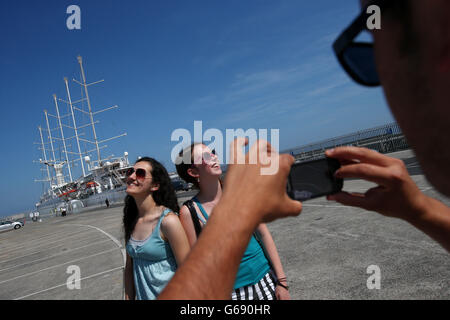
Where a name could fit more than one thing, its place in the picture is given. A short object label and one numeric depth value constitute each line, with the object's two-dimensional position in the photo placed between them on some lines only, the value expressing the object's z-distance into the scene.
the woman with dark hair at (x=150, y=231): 2.52
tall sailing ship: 43.20
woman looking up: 2.28
